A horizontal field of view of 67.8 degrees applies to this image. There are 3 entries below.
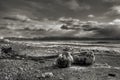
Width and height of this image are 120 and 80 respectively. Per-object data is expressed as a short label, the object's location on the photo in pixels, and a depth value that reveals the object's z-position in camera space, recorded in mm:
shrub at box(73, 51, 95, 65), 6676
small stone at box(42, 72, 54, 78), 4839
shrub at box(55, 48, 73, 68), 6148
